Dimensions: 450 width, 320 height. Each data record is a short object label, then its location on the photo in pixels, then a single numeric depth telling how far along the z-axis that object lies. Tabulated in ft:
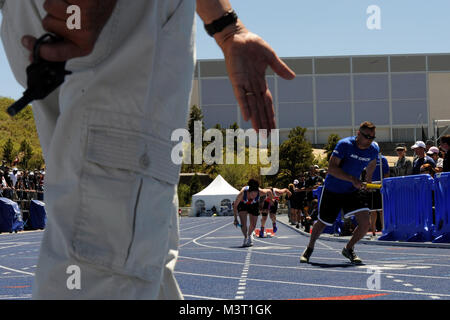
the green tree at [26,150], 236.22
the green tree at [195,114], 250.37
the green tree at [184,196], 206.28
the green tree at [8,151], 231.96
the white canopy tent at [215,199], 177.47
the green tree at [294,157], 183.14
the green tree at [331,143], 209.56
